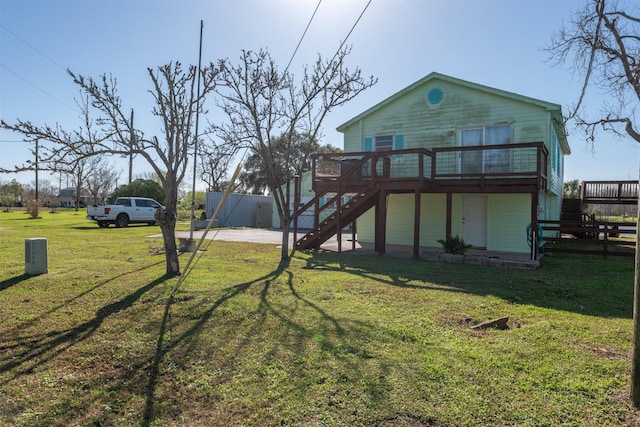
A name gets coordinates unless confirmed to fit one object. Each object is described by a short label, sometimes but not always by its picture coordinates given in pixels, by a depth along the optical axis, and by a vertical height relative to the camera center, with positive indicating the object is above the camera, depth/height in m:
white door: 13.41 -0.27
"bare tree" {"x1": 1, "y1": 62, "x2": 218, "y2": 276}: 6.70 +1.21
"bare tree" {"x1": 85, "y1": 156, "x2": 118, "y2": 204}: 47.37 +3.29
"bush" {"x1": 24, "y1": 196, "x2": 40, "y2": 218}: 30.14 +0.08
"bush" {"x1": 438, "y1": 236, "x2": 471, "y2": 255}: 10.74 -0.89
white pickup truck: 22.03 -0.17
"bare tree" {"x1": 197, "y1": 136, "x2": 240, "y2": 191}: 43.43 +3.45
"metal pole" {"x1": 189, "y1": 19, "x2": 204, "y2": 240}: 7.96 +1.57
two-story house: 11.59 +1.36
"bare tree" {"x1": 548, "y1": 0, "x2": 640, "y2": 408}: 7.20 +3.25
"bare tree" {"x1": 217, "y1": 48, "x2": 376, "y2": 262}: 10.27 +2.95
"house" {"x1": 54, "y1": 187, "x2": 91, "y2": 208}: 70.16 +2.01
